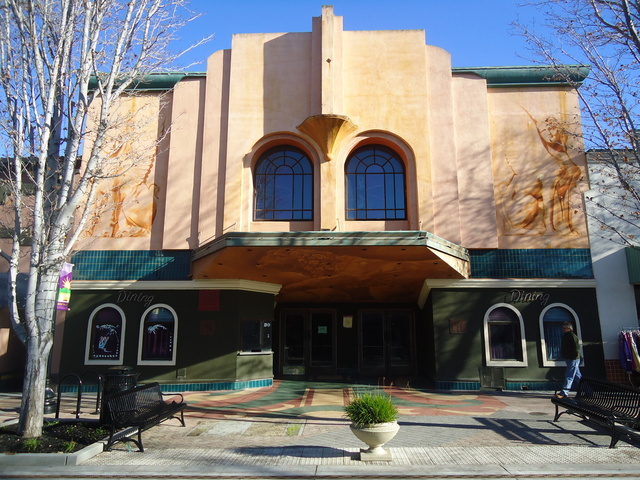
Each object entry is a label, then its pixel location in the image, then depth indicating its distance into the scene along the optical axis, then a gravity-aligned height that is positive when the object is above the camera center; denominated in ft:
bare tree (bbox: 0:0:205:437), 27.86 +12.62
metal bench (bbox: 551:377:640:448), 24.54 -3.94
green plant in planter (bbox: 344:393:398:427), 22.52 -3.52
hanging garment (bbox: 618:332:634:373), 45.37 -1.86
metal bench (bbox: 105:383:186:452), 24.94 -4.29
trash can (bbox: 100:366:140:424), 28.17 -2.93
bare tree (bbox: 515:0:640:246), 31.60 +15.02
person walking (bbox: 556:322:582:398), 36.17 -1.77
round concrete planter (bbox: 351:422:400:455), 22.50 -4.47
